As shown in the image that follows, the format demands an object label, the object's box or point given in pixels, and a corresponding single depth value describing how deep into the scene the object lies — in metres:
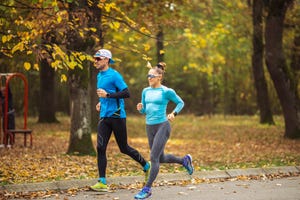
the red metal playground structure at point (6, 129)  16.25
